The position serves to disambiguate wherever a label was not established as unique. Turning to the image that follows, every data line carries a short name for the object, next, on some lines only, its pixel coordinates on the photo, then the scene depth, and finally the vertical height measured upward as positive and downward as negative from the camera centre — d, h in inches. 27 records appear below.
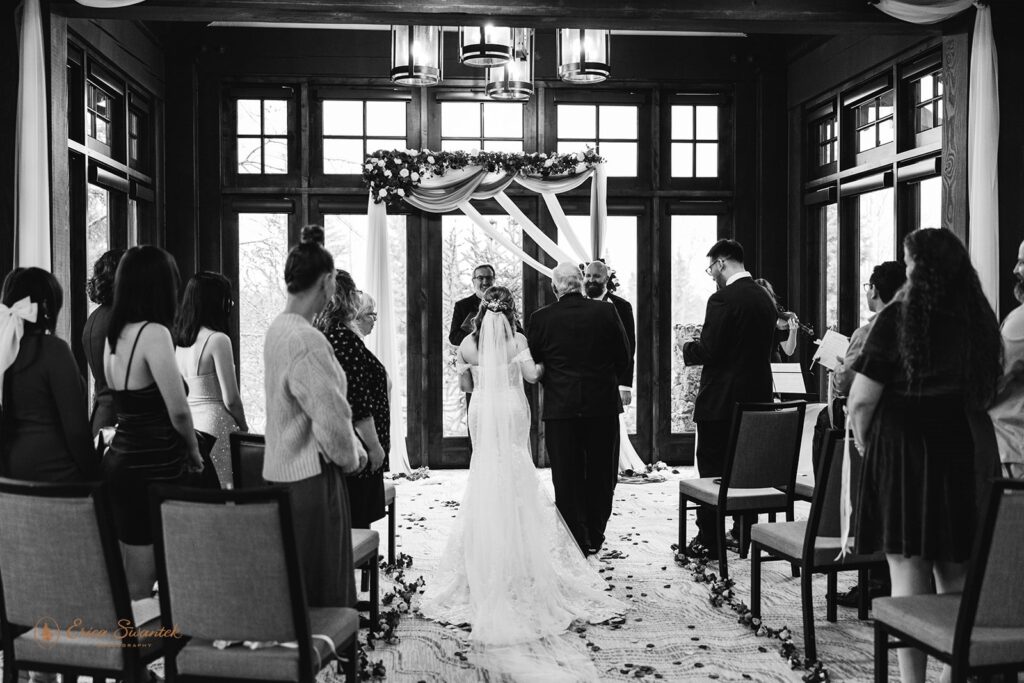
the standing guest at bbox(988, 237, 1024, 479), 147.1 -16.4
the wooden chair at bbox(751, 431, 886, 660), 157.5 -39.9
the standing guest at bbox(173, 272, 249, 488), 172.6 -8.0
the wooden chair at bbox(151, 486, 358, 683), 101.3 -29.3
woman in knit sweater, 117.9 -15.2
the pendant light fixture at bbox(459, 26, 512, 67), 229.5 +61.5
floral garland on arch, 345.4 +50.2
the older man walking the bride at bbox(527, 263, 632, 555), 213.2 -18.8
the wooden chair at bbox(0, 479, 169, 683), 106.2 -31.0
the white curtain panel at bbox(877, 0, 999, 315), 221.3 +33.5
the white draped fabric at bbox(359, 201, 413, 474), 339.9 -3.2
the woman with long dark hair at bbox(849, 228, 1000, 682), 121.0 -13.6
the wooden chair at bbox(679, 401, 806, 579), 196.4 -33.4
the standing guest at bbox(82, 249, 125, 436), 168.6 -4.1
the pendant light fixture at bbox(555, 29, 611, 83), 250.4 +64.8
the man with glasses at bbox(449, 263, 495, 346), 330.3 -3.7
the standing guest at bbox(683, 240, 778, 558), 219.6 -12.1
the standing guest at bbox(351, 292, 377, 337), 182.5 -1.9
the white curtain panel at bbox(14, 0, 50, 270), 201.0 +32.9
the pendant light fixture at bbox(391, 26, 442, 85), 254.6 +66.3
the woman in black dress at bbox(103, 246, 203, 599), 132.7 -11.4
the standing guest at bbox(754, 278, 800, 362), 257.8 -7.5
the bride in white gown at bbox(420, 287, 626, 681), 172.6 -45.3
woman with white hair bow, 135.0 -14.0
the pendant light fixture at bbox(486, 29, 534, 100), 275.3 +65.0
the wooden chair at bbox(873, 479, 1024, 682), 108.3 -34.8
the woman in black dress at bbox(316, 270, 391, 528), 152.4 -12.9
